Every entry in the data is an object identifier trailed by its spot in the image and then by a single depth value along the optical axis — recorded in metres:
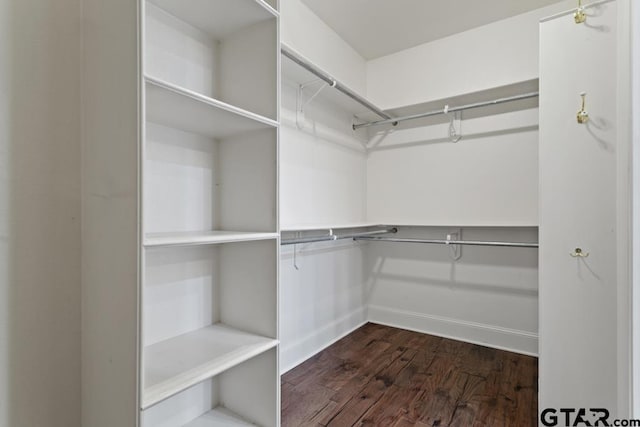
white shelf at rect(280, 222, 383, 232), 1.92
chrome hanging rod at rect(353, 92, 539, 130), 2.27
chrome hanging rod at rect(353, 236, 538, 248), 2.17
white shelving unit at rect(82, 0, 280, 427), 0.85
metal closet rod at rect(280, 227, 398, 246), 1.99
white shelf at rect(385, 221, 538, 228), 2.31
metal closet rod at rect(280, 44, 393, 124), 1.82
